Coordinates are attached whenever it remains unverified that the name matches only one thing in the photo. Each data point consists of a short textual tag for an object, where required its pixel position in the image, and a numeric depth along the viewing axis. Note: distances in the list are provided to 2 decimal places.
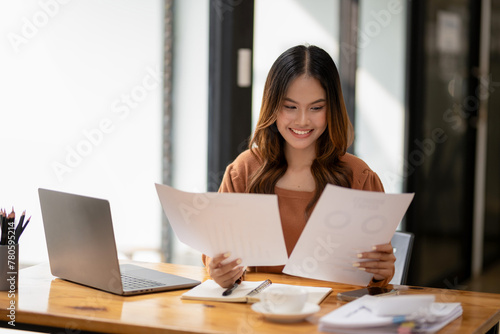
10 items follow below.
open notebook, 3.48
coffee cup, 3.32
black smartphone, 3.51
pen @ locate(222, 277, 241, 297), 3.51
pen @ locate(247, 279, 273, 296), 3.52
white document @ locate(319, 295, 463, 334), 3.26
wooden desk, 3.29
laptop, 3.49
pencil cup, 3.53
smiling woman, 3.87
